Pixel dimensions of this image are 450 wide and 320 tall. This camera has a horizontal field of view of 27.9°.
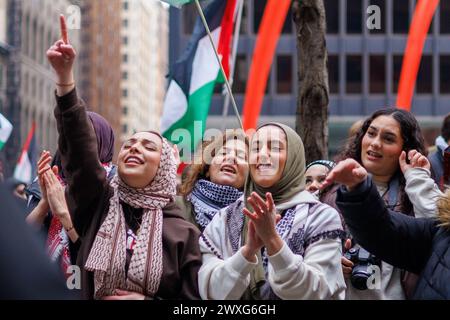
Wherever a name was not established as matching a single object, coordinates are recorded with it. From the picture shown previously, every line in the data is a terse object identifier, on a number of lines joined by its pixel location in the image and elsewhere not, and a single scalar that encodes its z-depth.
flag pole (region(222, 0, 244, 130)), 10.24
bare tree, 7.34
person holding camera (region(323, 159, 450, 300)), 3.76
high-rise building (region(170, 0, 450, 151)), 38.09
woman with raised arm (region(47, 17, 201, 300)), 4.02
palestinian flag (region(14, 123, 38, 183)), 12.09
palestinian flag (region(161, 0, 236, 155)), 8.05
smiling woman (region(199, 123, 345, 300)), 3.71
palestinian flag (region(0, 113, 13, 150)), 7.07
